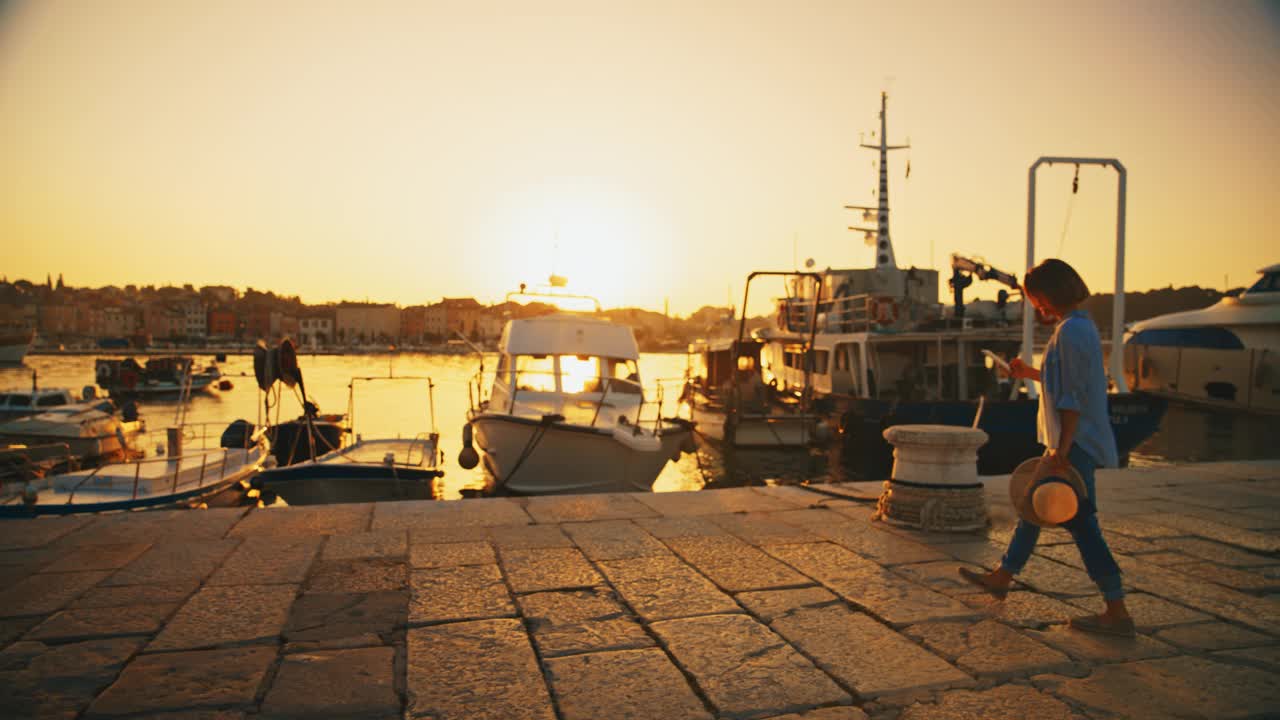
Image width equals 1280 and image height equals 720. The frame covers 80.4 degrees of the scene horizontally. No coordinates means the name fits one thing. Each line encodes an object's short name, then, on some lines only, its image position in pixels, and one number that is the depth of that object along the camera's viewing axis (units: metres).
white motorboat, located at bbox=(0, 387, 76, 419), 25.05
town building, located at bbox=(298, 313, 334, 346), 167.00
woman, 3.52
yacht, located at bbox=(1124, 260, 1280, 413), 30.11
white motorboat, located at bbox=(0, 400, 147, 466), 20.94
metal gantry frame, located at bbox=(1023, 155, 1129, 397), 14.90
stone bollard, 5.48
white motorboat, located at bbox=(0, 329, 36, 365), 86.06
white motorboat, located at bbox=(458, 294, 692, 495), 11.98
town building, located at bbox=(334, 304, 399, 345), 172.38
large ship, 17.20
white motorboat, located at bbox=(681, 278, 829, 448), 20.62
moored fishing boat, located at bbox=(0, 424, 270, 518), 9.98
